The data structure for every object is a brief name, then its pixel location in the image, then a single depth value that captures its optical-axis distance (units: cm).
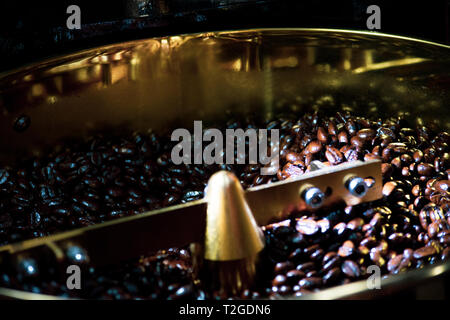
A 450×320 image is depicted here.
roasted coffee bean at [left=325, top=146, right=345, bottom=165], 114
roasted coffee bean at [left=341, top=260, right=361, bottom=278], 80
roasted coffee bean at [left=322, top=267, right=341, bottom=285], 79
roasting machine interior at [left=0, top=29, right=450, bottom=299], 76
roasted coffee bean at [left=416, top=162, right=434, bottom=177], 110
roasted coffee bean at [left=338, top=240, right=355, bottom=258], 84
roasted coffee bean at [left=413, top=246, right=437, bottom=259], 82
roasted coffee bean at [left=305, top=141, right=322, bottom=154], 119
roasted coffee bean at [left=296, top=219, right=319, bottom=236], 91
